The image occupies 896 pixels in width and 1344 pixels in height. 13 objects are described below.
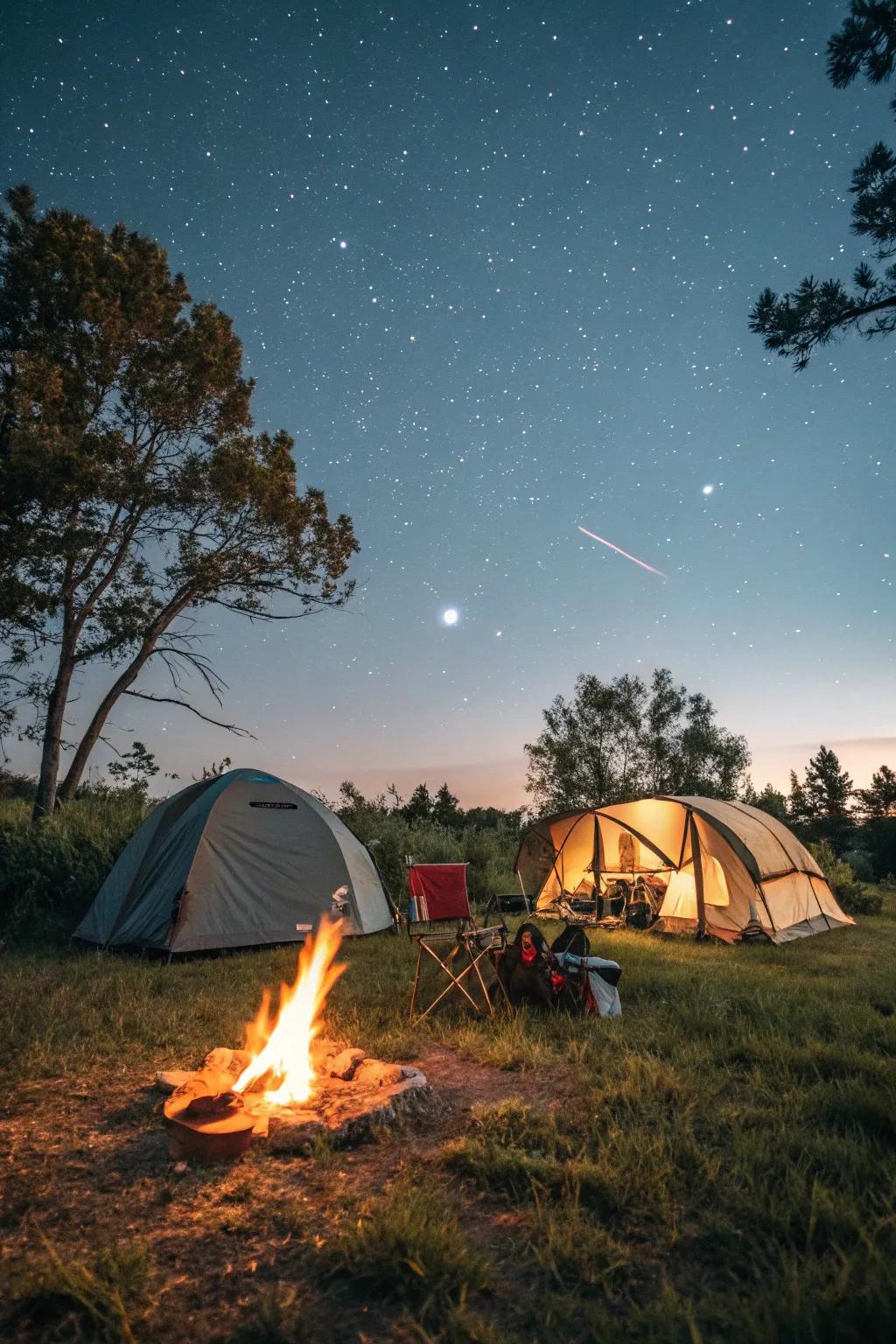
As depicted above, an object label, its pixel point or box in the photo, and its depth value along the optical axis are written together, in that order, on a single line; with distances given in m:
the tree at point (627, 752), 32.00
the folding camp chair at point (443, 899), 7.03
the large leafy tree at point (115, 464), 11.63
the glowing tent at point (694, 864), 9.76
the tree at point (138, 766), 14.98
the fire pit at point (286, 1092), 3.26
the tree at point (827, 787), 57.06
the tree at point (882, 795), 48.66
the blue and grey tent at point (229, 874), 8.28
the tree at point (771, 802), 33.25
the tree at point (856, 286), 5.16
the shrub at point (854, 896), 13.32
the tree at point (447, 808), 37.88
